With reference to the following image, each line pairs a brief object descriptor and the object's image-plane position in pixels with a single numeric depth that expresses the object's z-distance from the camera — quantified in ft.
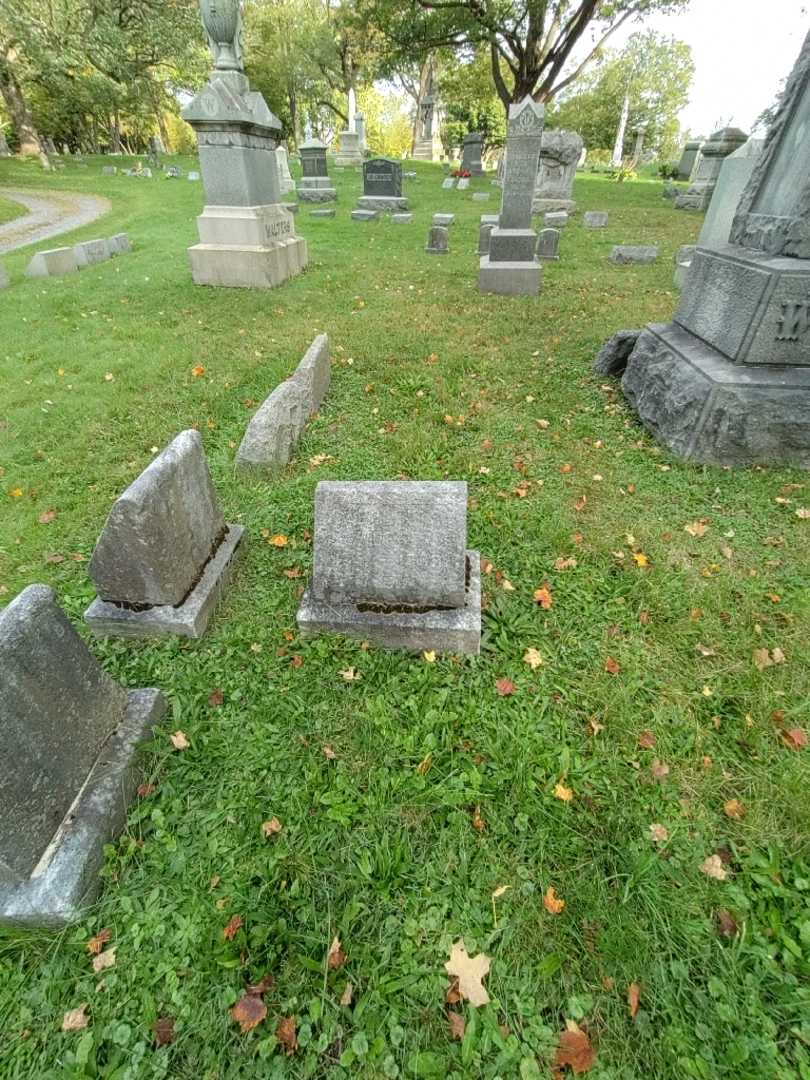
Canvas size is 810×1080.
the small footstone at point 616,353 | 18.69
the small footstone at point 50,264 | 32.65
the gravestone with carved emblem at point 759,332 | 12.37
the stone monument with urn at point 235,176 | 24.86
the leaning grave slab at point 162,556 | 8.43
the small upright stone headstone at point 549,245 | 35.96
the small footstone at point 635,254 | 35.29
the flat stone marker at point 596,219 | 47.16
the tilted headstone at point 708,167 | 43.70
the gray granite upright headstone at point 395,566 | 8.70
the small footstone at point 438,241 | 38.01
